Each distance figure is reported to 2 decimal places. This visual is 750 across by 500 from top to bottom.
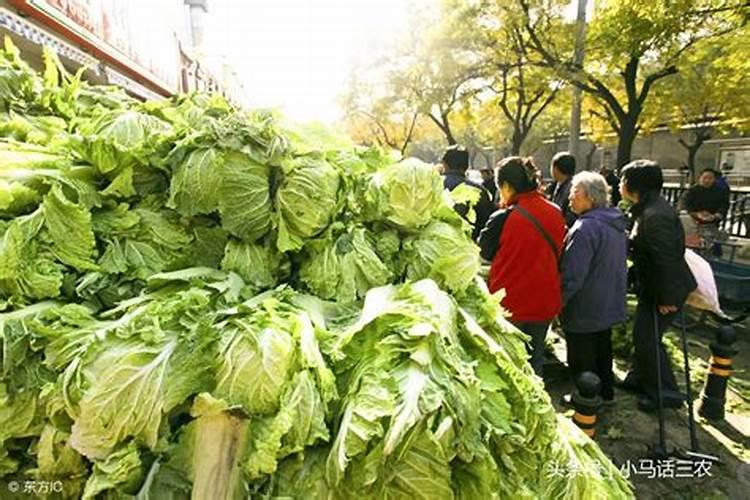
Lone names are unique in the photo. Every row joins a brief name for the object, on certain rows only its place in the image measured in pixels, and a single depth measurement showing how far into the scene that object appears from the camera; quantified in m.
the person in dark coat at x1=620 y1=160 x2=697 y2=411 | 4.28
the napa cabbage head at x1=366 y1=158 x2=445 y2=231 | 2.18
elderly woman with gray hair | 4.38
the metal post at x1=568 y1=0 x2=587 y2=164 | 13.09
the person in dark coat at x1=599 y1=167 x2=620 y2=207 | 11.86
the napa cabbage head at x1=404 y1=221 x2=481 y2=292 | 2.14
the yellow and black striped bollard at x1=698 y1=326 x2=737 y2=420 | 4.66
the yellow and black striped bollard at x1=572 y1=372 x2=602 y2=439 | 3.32
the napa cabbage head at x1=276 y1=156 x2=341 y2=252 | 2.03
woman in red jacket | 4.21
